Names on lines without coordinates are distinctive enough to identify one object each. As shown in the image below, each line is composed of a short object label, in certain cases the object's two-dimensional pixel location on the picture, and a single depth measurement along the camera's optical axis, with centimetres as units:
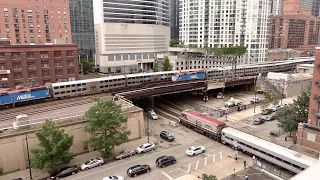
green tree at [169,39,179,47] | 13325
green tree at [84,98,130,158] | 3033
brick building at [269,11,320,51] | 16462
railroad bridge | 5031
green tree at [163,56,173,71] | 9375
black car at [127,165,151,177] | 2839
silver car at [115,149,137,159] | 3288
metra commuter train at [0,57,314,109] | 4478
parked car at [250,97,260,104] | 6053
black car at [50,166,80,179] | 2815
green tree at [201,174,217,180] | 2144
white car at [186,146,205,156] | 3353
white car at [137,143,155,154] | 3436
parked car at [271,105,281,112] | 5244
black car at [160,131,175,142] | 3871
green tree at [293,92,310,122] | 3669
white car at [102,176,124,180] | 2675
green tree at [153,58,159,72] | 10688
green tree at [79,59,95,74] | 11000
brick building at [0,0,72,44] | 8994
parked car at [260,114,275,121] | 4685
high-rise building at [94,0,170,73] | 11138
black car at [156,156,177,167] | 3050
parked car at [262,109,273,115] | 5082
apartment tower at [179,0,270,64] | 11669
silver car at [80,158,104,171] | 3009
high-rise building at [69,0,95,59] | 13712
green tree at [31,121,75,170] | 2731
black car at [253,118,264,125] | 4466
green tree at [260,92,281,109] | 5200
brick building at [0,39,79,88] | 6681
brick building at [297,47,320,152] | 3228
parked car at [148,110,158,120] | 5005
